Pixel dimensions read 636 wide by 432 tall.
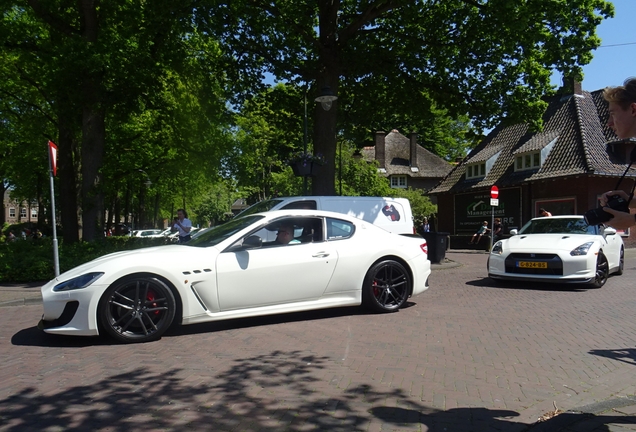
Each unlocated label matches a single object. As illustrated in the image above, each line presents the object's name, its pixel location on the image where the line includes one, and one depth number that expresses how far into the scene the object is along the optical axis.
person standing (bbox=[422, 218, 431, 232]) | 33.43
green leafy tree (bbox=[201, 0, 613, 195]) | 14.21
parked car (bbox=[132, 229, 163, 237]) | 32.58
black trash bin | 15.89
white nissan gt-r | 9.63
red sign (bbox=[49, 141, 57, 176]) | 9.93
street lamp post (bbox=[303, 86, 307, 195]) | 14.18
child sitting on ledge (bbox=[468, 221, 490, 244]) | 26.84
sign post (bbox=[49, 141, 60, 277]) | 9.92
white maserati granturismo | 5.57
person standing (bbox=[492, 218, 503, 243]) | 25.58
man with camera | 3.05
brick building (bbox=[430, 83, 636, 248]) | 24.52
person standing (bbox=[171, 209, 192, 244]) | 14.17
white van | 10.07
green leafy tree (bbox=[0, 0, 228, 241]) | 13.76
